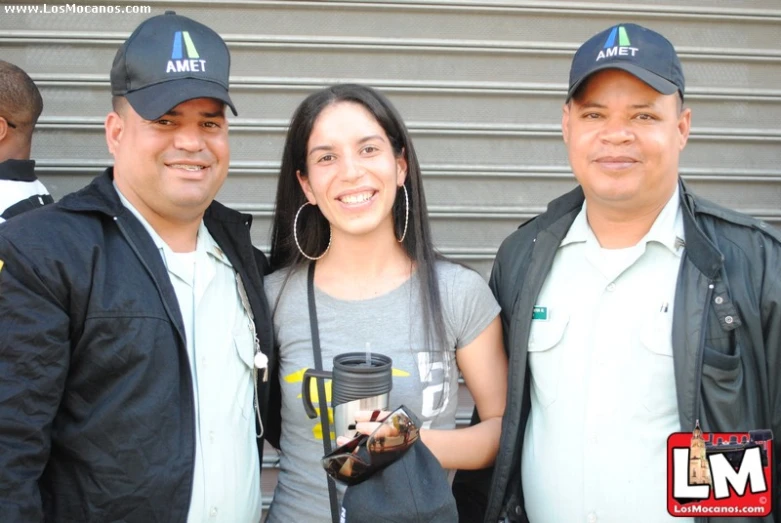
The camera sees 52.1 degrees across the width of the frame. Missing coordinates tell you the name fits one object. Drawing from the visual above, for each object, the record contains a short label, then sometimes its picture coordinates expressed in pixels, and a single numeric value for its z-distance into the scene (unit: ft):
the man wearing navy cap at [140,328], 6.89
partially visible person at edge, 11.19
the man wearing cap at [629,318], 7.91
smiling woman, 8.58
